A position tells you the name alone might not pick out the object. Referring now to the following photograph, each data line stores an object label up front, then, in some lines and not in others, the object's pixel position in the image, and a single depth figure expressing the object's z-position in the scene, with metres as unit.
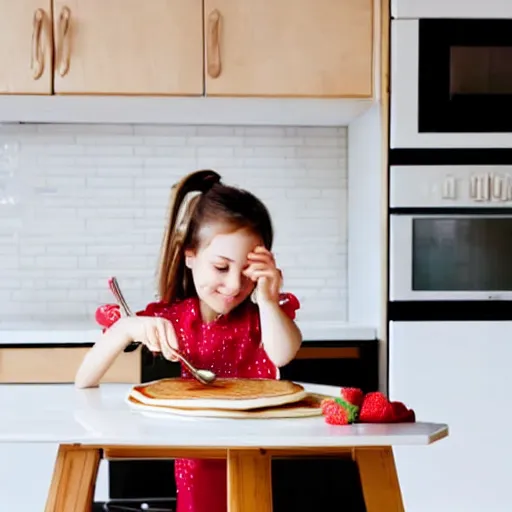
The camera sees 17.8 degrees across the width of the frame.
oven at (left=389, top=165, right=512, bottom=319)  5.04
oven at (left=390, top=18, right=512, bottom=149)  5.04
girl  3.86
